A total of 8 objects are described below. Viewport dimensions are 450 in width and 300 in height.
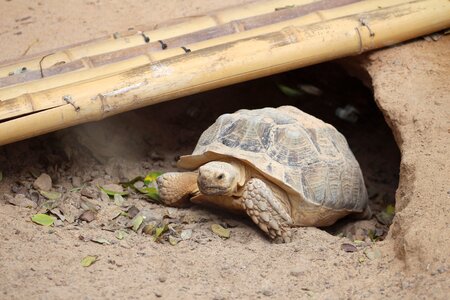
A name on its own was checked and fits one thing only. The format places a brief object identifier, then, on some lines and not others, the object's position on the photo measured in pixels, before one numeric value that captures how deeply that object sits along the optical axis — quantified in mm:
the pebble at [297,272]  7152
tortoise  7988
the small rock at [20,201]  8094
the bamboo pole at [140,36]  8953
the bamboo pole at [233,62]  7953
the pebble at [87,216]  8055
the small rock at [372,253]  7383
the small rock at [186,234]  7973
